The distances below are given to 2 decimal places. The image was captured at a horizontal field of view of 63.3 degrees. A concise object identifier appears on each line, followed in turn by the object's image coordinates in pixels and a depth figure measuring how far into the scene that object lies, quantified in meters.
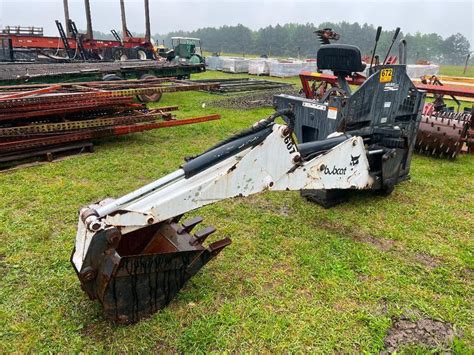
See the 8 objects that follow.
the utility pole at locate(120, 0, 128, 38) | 22.64
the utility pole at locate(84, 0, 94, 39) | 21.21
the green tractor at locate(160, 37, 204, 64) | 19.31
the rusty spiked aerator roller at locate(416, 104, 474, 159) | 6.26
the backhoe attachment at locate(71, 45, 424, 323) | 2.18
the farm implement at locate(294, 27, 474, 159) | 6.18
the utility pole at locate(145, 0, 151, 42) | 22.05
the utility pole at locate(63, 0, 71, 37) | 19.26
